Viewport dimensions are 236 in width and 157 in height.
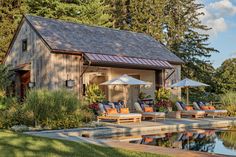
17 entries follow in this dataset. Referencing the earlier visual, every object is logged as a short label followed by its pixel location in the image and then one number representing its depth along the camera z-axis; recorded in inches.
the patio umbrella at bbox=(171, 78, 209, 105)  823.1
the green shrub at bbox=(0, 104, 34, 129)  542.6
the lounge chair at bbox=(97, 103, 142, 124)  628.9
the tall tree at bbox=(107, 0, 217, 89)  1503.4
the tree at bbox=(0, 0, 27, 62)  1190.9
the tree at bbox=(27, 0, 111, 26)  1295.5
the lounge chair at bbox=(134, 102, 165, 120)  683.4
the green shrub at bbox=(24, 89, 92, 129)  544.7
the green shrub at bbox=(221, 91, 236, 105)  885.8
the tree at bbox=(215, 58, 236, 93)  1429.6
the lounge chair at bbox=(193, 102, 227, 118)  793.6
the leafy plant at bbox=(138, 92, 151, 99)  941.1
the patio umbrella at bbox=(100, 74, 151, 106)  705.0
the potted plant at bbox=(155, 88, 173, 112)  802.8
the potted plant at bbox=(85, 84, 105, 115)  772.6
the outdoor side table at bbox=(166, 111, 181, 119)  756.6
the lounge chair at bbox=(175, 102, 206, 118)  769.9
